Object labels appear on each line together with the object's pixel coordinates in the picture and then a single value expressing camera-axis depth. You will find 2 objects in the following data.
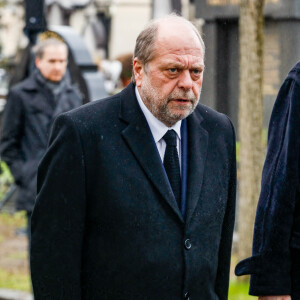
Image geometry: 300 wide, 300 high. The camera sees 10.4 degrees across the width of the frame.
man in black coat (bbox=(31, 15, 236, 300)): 6.45
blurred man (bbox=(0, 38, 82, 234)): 12.97
